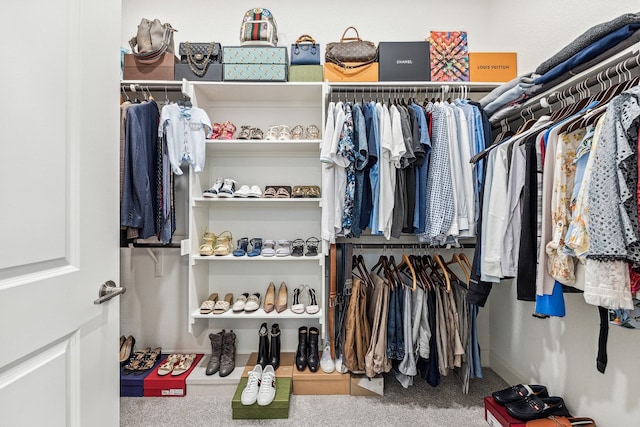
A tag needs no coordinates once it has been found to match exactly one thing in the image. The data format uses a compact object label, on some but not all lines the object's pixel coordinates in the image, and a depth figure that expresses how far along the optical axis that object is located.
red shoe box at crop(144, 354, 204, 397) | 1.80
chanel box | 1.90
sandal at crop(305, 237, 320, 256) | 1.99
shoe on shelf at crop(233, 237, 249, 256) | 1.97
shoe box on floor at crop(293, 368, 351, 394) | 1.82
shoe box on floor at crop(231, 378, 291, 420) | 1.59
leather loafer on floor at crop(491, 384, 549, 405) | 1.45
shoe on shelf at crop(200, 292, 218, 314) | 1.94
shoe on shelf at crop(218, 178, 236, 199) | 1.96
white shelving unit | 2.21
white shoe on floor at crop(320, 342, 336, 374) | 1.86
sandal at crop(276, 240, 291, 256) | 2.00
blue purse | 1.96
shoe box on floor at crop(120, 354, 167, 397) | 1.81
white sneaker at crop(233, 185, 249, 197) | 1.96
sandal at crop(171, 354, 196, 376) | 1.88
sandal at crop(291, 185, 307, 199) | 2.00
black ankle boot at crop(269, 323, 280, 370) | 1.95
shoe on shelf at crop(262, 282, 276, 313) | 1.95
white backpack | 1.92
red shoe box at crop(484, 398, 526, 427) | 1.33
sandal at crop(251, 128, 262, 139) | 2.02
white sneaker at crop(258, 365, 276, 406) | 1.59
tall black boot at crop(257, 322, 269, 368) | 1.97
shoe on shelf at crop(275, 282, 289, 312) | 1.97
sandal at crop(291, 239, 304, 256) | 2.01
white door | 0.59
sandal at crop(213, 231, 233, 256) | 1.98
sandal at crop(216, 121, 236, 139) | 2.04
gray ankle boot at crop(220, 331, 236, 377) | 1.88
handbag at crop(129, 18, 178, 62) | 1.90
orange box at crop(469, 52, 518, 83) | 1.94
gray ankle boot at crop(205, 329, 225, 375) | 1.96
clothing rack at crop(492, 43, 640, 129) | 1.01
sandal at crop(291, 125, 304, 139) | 2.06
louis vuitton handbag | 1.92
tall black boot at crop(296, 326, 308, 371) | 1.91
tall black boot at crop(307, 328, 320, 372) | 1.88
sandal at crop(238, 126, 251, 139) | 2.01
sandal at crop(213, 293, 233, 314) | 1.94
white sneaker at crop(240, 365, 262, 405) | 1.59
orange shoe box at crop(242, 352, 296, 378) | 1.85
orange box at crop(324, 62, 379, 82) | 1.92
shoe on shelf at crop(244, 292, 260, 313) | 1.94
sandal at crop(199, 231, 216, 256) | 1.96
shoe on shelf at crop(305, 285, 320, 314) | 1.93
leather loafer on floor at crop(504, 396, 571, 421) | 1.34
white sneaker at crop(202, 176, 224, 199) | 1.96
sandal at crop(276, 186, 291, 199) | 1.98
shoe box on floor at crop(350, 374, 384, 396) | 1.79
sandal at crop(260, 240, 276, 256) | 1.97
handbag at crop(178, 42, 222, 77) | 1.93
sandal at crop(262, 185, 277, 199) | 1.99
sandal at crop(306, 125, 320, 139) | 2.05
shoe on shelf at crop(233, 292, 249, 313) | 1.94
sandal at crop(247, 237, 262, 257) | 2.00
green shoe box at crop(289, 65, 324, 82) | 1.96
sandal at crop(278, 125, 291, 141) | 2.00
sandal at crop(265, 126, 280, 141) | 2.01
